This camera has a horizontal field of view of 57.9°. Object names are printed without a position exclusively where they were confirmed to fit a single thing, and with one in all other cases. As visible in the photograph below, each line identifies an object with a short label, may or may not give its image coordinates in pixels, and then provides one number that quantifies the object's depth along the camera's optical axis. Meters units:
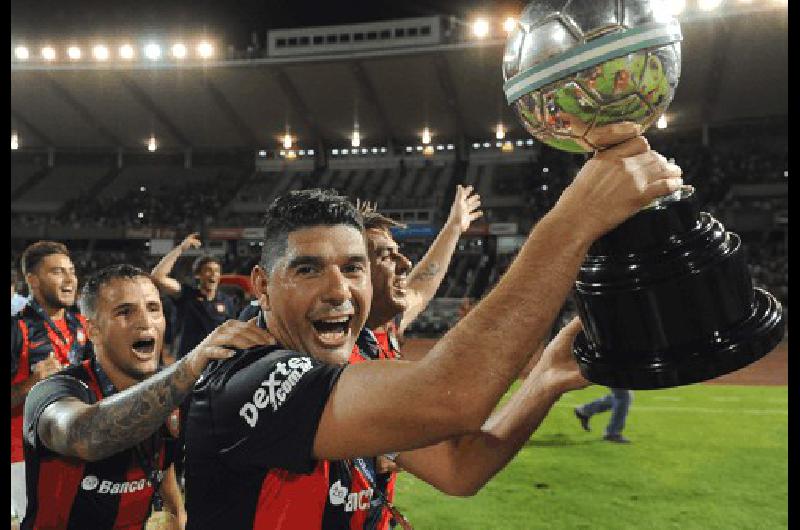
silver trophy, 1.43
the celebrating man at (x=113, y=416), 2.05
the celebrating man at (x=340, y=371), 1.28
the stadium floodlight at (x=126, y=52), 30.42
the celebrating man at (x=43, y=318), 5.01
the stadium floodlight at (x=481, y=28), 27.17
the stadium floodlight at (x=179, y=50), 29.80
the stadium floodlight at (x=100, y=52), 30.47
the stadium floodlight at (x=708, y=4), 23.61
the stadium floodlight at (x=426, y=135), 34.40
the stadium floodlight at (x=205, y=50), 29.38
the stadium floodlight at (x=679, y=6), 24.03
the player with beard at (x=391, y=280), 2.69
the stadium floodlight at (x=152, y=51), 30.16
